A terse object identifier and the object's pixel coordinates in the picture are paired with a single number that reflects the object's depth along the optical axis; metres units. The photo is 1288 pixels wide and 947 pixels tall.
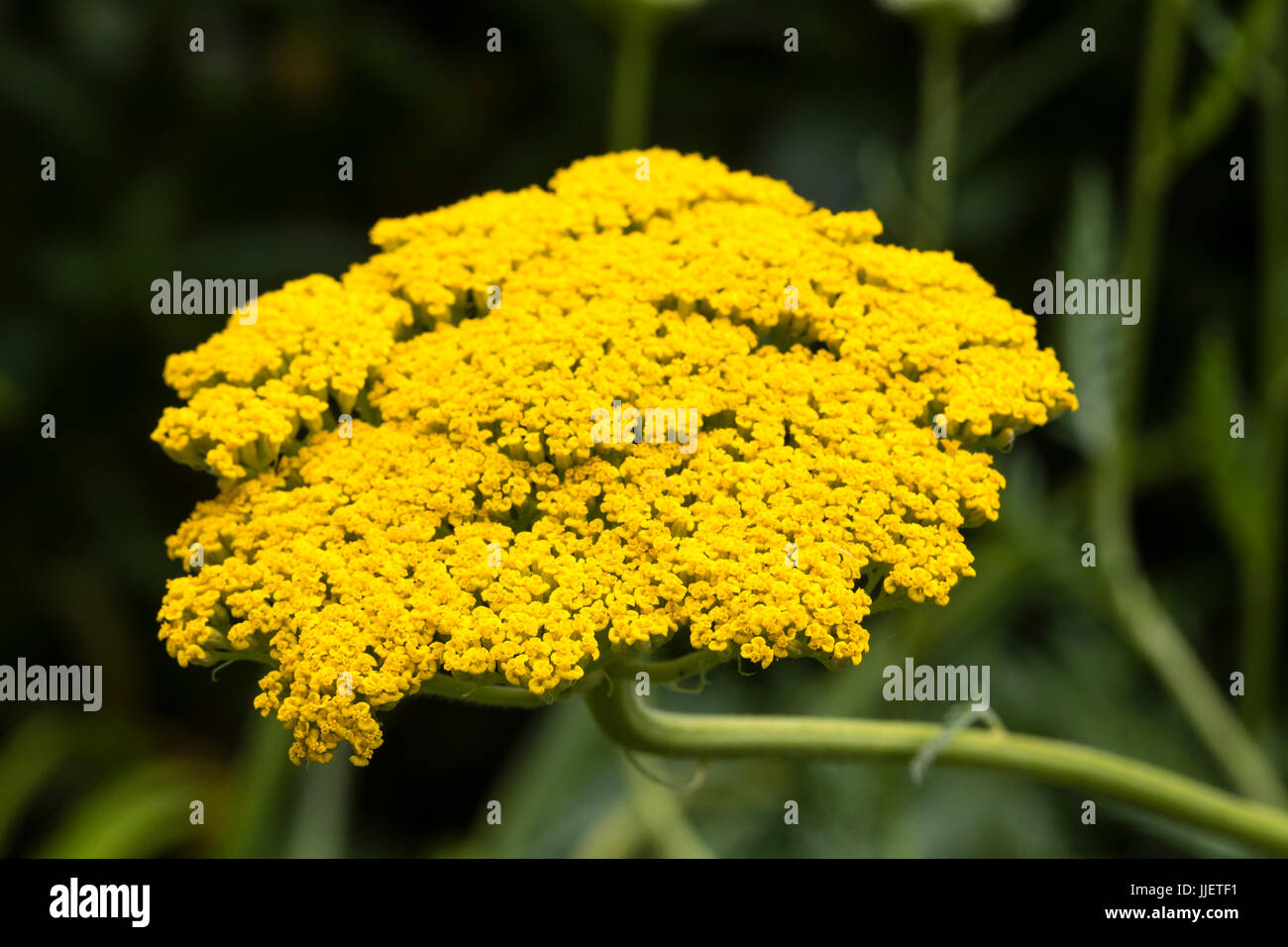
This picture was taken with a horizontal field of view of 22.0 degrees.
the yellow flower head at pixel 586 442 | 0.34
